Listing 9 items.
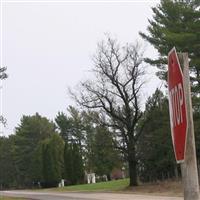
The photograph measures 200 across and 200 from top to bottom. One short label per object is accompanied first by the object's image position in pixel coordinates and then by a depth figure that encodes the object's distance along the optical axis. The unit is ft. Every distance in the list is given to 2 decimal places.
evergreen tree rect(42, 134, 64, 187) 320.50
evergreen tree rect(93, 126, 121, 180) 189.98
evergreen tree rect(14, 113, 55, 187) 376.87
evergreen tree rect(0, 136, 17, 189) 400.06
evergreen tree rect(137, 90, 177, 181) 169.37
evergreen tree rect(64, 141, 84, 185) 300.81
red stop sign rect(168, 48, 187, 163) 10.37
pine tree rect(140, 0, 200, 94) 138.82
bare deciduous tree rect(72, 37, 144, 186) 185.01
